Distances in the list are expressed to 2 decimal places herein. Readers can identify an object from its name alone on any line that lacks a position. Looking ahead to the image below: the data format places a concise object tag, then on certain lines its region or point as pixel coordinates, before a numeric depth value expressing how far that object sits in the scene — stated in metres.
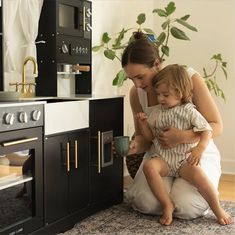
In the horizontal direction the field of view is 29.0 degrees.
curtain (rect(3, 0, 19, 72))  2.68
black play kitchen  2.11
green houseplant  3.57
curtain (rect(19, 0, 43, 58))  2.83
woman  2.55
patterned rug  2.46
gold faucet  2.69
